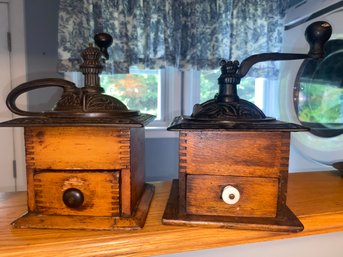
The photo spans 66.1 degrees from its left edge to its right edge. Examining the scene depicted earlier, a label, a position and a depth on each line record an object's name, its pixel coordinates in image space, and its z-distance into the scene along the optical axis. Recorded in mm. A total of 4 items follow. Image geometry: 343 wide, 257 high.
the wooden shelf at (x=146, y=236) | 460
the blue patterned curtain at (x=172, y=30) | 1199
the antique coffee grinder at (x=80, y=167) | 502
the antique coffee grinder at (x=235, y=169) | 504
